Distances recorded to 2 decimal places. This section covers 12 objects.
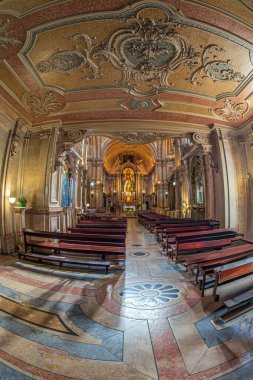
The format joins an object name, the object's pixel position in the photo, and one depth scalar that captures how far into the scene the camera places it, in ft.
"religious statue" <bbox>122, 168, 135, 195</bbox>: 114.19
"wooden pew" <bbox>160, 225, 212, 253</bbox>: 21.08
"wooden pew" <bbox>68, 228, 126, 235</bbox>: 21.67
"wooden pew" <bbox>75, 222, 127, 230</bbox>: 26.35
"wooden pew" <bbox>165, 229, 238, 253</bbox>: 17.49
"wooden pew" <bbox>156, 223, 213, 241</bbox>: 22.79
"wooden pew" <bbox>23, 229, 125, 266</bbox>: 15.38
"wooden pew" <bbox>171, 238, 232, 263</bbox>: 15.86
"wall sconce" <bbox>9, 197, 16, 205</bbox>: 21.47
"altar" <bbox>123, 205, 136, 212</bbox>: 98.32
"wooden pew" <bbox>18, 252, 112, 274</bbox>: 14.97
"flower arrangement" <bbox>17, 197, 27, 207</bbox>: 21.33
